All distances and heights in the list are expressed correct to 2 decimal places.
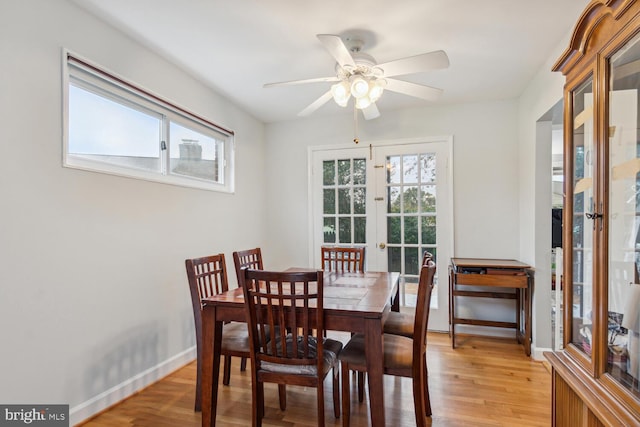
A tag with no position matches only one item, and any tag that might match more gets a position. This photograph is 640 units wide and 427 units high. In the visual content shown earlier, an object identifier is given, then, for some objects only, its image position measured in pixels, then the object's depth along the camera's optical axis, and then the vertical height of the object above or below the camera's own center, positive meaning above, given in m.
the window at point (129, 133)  2.08 +0.62
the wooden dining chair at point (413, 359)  1.77 -0.80
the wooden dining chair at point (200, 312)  2.06 -0.63
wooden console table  3.03 -0.66
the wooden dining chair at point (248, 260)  2.57 -0.40
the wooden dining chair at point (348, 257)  3.19 -0.44
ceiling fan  1.90 +0.88
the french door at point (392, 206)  3.73 +0.08
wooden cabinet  1.08 -0.03
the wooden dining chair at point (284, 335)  1.65 -0.64
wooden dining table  1.66 -0.58
